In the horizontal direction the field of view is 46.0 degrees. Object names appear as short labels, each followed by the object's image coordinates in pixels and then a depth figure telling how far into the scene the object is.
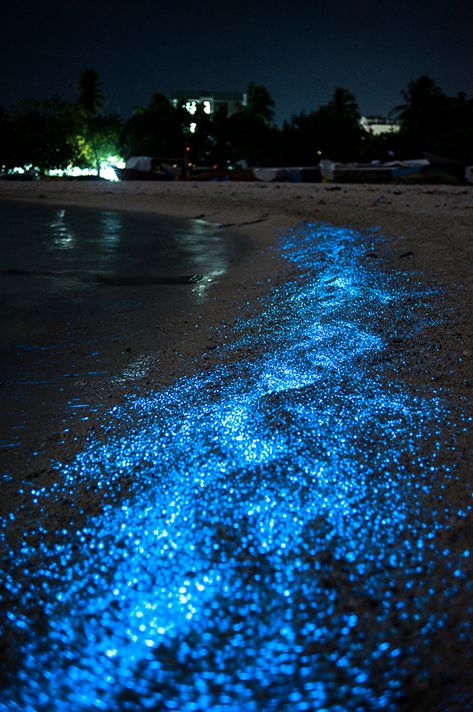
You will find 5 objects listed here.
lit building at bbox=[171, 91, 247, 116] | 120.76
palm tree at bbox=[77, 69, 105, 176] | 74.12
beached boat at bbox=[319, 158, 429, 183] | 22.78
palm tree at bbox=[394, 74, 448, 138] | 46.00
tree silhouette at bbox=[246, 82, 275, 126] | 73.25
